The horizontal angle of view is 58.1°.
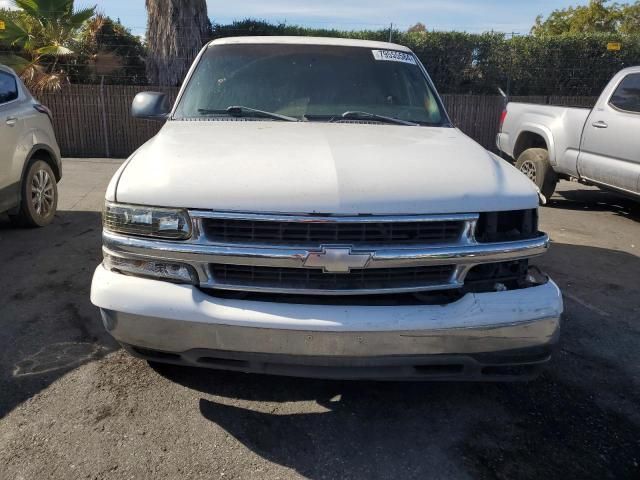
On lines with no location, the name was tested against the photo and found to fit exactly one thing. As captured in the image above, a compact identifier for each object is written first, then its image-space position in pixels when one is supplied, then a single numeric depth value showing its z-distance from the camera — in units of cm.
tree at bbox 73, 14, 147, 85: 1383
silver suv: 583
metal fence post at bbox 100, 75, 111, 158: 1324
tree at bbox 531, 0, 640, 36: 2856
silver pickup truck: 695
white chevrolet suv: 251
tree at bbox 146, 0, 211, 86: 1264
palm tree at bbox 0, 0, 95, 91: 1327
